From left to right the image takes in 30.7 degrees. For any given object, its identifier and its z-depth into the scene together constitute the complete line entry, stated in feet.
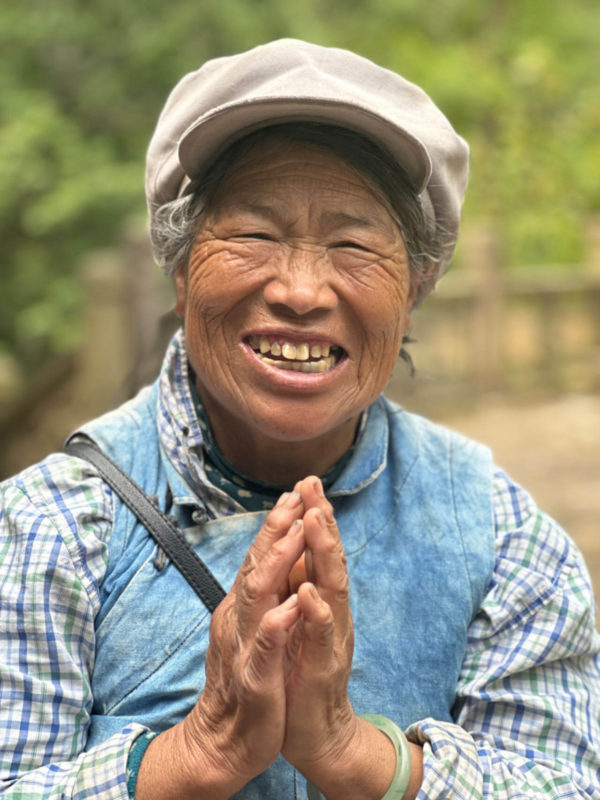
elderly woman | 1.99
